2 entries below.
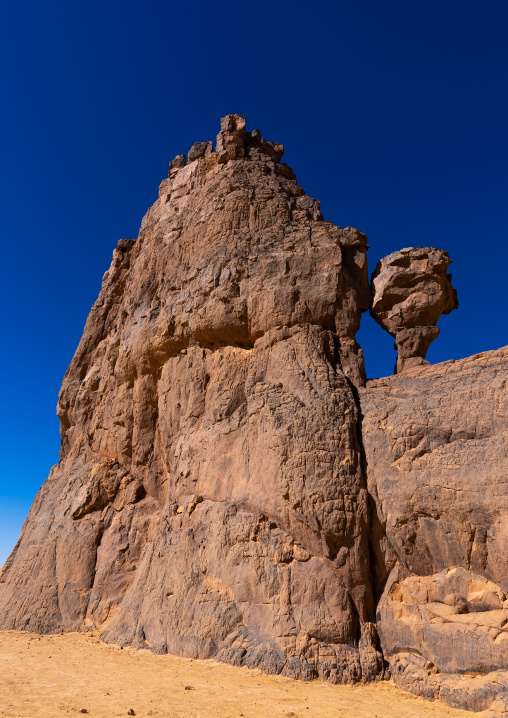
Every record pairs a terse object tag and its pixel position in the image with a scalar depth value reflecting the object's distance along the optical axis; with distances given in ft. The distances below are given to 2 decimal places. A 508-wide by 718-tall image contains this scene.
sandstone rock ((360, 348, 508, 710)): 26.35
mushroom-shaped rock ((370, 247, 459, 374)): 43.70
